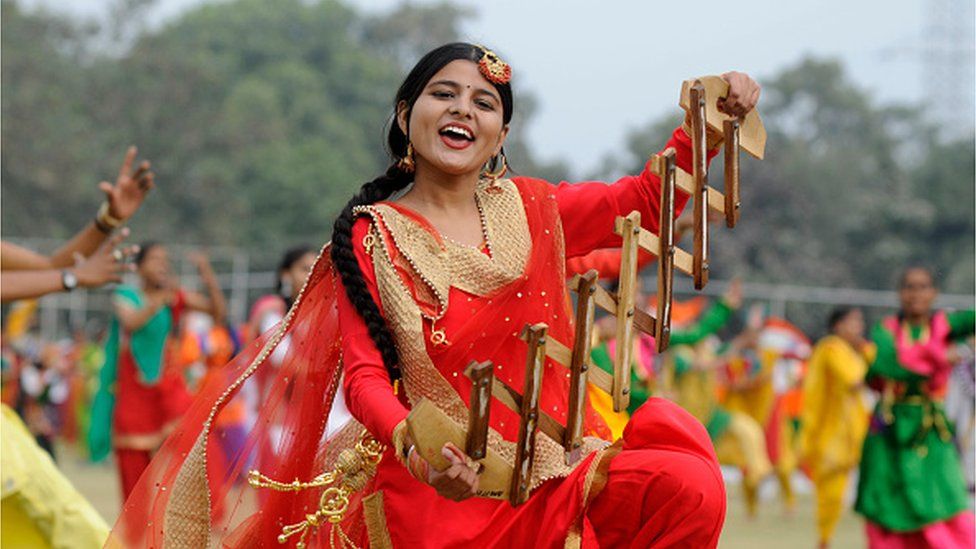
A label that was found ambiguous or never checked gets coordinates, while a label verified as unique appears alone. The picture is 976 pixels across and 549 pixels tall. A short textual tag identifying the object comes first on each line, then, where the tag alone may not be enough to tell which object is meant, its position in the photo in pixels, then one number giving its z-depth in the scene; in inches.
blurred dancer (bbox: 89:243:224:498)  864.9
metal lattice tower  3253.2
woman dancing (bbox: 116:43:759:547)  280.4
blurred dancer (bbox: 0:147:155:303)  447.2
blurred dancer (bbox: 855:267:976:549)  711.7
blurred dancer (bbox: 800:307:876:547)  1009.5
